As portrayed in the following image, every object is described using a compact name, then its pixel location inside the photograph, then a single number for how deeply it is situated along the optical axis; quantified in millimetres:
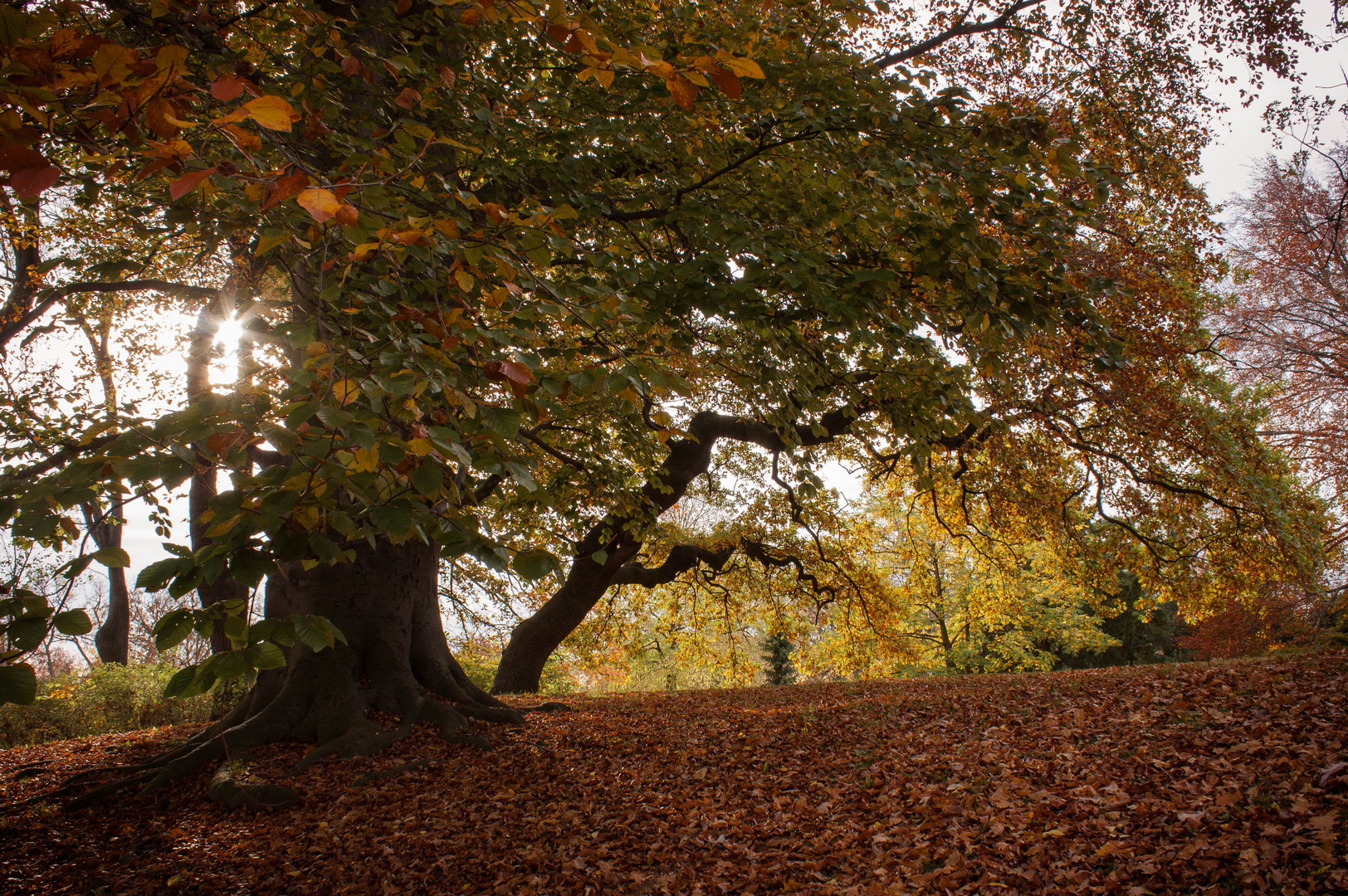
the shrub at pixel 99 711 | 9172
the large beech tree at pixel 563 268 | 1703
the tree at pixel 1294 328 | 12992
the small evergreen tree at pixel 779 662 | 25281
